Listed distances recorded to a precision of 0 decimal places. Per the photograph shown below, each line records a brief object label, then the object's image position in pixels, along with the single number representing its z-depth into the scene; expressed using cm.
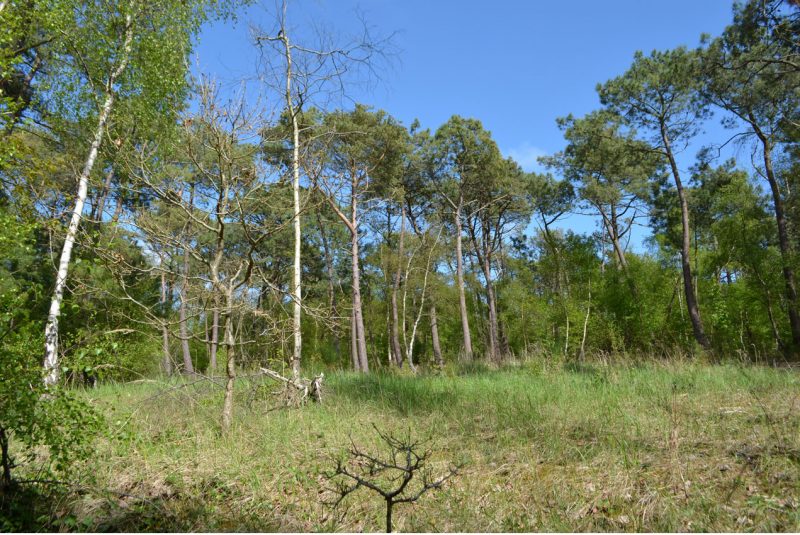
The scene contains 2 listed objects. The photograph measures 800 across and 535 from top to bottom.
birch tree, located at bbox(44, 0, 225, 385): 758
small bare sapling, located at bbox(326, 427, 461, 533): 334
